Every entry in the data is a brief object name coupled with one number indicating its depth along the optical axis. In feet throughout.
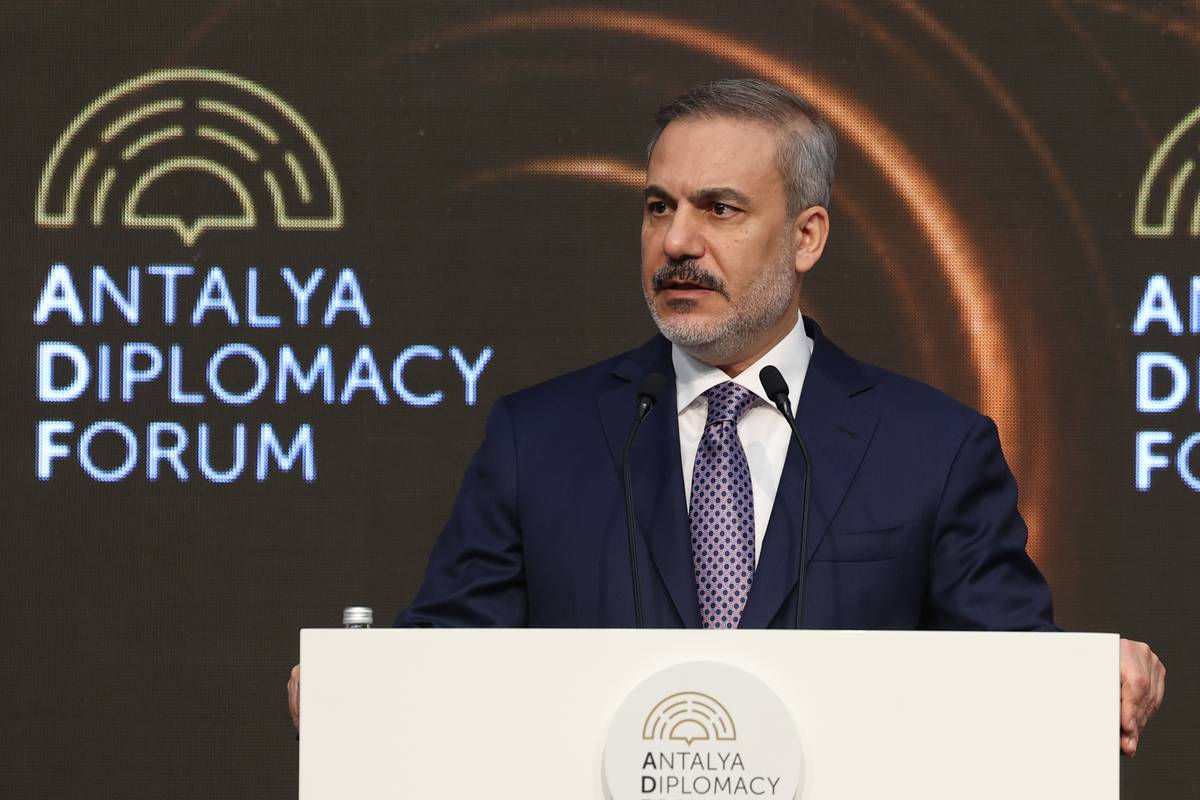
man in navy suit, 24.13
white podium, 22.63
